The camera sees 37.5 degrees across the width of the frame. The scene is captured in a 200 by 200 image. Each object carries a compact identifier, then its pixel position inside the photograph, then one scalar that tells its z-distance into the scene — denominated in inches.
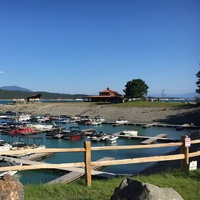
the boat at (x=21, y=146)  1273.4
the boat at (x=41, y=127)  2125.5
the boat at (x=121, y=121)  2615.9
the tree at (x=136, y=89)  4311.0
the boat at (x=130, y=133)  1786.4
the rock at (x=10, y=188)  198.8
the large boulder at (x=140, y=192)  196.5
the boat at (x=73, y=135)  1729.8
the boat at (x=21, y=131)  1955.2
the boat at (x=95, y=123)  2580.7
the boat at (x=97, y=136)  1635.1
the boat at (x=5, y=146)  1321.4
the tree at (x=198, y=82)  3035.2
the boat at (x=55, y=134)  1811.0
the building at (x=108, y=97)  4013.3
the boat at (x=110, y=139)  1603.1
